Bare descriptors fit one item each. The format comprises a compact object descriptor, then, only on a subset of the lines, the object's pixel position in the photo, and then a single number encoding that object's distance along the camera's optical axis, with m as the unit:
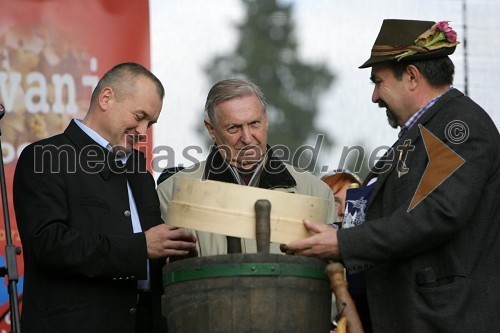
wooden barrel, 6.24
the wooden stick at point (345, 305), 7.11
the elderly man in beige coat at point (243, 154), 8.16
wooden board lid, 6.37
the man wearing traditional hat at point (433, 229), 6.78
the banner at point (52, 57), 9.39
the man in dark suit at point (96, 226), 7.23
